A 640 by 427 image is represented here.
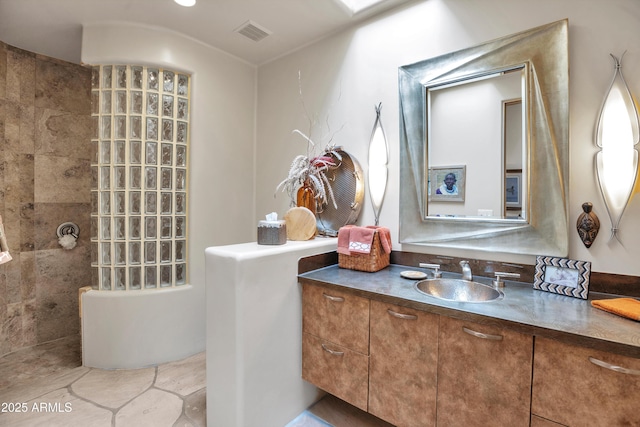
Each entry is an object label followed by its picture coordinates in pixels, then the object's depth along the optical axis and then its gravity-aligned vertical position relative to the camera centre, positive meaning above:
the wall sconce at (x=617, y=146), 1.34 +0.31
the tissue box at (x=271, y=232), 1.72 -0.16
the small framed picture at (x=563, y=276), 1.35 -0.31
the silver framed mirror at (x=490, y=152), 1.49 +0.34
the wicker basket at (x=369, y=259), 1.82 -0.33
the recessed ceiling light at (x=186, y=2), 1.98 +1.37
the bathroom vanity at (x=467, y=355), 0.97 -0.59
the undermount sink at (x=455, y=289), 1.58 -0.44
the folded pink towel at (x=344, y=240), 1.88 -0.21
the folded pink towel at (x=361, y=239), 1.80 -0.20
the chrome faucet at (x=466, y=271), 1.62 -0.34
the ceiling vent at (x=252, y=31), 2.28 +1.40
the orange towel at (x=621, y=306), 1.10 -0.37
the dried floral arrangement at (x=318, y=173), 2.14 +0.24
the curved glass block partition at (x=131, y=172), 2.32 +0.24
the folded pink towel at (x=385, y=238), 1.87 -0.19
